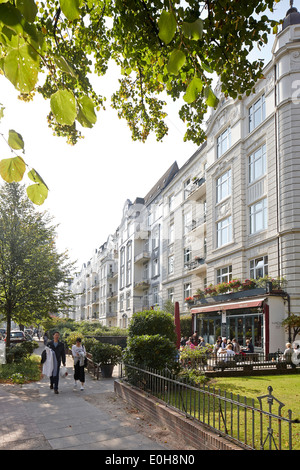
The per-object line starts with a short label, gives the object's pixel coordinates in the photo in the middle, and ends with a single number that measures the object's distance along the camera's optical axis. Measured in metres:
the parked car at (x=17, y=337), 34.25
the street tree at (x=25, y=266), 19.59
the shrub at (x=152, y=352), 10.86
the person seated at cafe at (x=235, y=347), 20.25
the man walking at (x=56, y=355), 12.55
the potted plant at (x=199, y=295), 31.80
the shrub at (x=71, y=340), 26.12
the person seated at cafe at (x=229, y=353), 16.68
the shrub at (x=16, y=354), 18.81
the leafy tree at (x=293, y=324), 21.58
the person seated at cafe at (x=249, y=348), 21.12
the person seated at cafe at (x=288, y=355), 17.14
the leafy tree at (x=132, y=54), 2.01
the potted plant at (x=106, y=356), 16.27
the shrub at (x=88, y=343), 20.75
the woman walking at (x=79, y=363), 13.13
